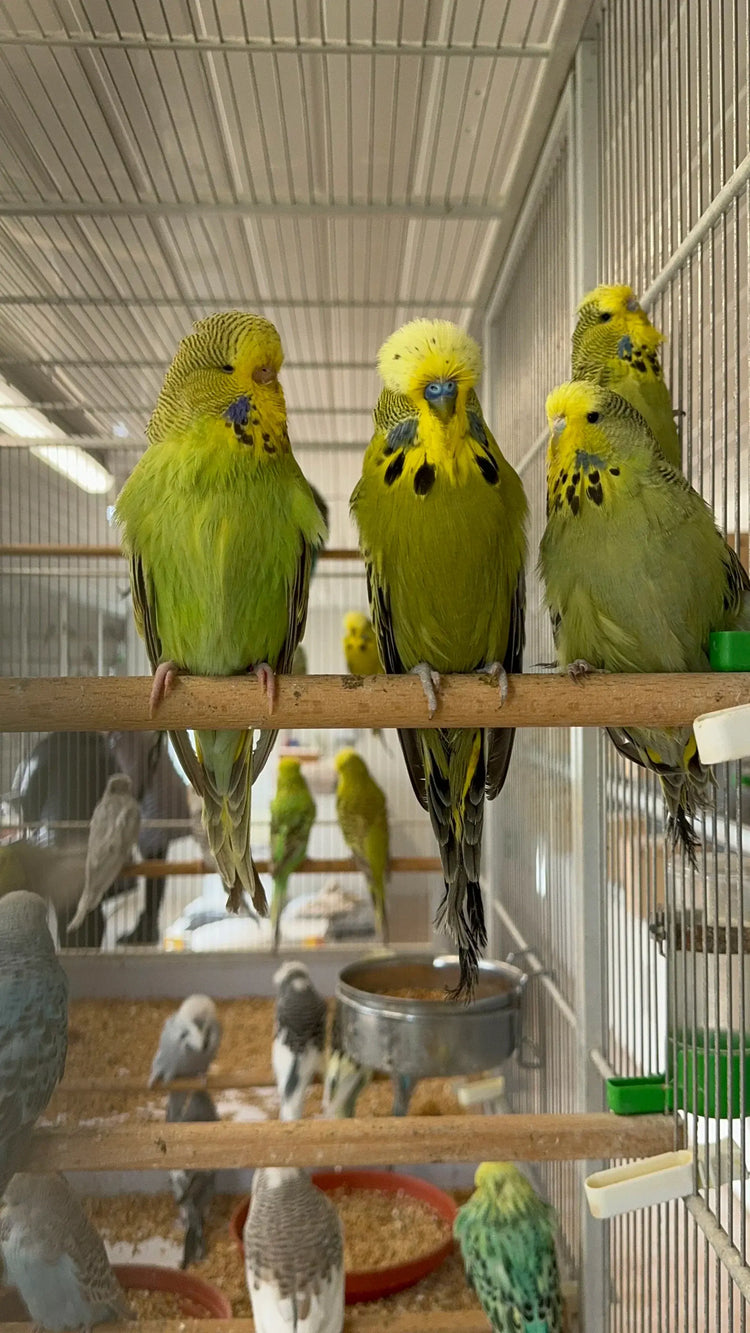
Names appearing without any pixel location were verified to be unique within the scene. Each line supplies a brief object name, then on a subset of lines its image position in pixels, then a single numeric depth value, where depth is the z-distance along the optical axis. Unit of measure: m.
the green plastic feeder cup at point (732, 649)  0.43
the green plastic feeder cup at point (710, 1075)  0.45
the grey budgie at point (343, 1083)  0.87
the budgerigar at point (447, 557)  0.45
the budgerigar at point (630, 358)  0.51
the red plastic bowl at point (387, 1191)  0.73
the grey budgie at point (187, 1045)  0.88
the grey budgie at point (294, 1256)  0.61
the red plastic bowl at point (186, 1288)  0.65
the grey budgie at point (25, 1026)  0.43
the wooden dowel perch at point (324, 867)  1.03
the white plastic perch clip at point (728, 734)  0.35
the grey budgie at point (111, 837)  0.88
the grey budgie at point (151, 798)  1.02
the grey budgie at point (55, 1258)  0.44
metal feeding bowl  0.75
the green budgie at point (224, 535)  0.48
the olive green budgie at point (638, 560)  0.46
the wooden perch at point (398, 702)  0.40
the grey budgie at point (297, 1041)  0.85
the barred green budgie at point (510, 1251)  0.59
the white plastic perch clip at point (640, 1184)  0.44
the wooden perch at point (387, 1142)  0.50
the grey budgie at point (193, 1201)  0.79
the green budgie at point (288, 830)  1.07
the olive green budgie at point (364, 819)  1.06
